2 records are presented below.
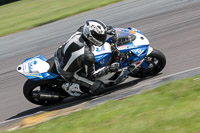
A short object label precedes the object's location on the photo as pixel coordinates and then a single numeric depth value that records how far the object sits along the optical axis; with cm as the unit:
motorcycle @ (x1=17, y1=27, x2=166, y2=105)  1332
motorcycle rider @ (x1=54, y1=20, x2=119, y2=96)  1243
